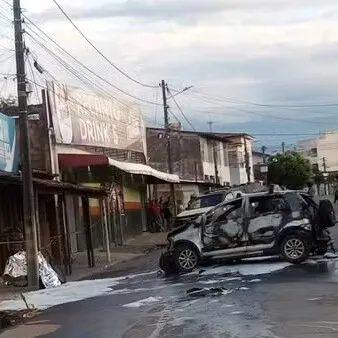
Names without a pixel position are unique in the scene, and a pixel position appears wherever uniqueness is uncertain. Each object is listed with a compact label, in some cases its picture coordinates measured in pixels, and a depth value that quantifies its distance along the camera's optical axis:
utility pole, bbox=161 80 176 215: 49.69
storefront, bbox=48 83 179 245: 30.19
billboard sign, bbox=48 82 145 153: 30.38
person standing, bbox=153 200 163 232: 46.19
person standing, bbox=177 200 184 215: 56.78
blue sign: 22.74
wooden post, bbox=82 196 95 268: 25.48
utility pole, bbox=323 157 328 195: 114.55
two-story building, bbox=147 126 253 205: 64.62
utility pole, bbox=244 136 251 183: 87.21
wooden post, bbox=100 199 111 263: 27.09
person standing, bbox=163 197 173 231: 46.44
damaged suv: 19.19
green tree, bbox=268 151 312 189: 98.06
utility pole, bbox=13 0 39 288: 19.92
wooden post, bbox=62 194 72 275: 23.04
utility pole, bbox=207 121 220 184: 75.94
